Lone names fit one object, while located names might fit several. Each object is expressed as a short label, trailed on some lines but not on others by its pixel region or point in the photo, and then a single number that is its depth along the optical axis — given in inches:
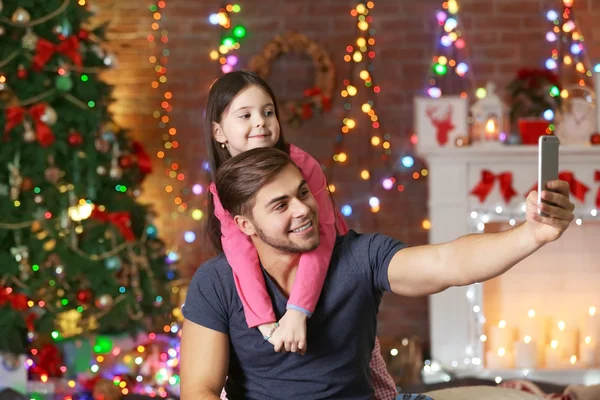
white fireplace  171.0
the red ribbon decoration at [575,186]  170.1
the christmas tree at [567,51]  185.8
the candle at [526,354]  171.8
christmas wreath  185.0
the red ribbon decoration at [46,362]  156.0
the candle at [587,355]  174.7
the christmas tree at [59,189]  152.6
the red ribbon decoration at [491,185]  171.0
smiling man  72.4
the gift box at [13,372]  154.5
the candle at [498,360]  172.9
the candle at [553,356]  176.2
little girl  72.0
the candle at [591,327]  179.9
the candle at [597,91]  173.3
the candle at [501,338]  174.4
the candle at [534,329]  180.7
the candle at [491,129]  170.2
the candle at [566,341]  177.8
